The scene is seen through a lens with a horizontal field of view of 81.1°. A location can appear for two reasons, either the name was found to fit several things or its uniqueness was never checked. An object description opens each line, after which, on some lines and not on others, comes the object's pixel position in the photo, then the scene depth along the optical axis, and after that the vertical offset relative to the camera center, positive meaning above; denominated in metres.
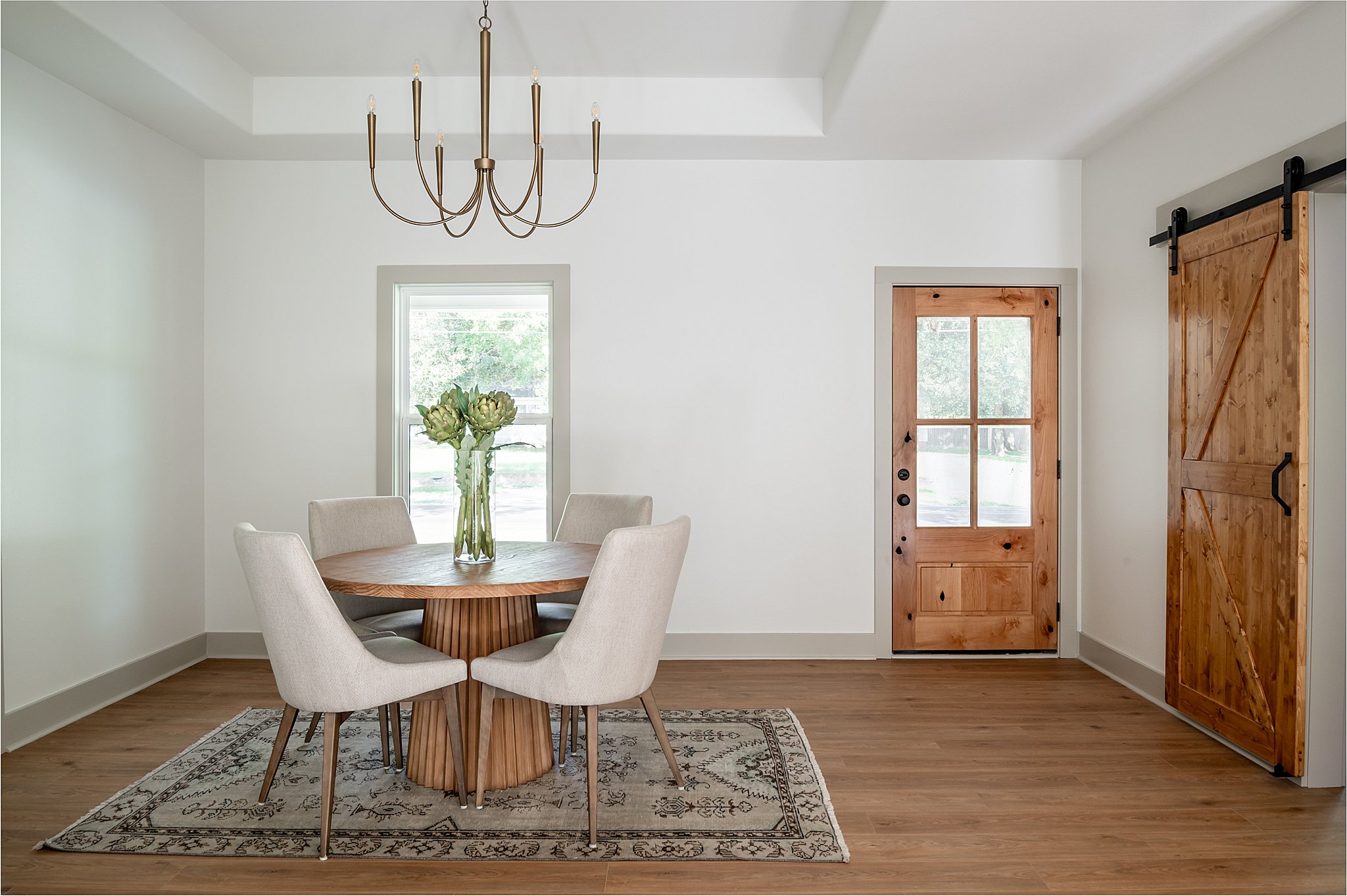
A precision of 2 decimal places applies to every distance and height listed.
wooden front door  4.21 -0.12
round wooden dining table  2.53 -0.63
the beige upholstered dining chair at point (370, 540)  2.90 -0.37
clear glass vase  2.71 -0.19
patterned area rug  2.24 -1.11
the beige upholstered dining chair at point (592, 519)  3.23 -0.28
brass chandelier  2.43 +0.99
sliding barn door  2.64 -0.10
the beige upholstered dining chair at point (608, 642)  2.21 -0.55
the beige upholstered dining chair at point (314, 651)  2.14 -0.56
